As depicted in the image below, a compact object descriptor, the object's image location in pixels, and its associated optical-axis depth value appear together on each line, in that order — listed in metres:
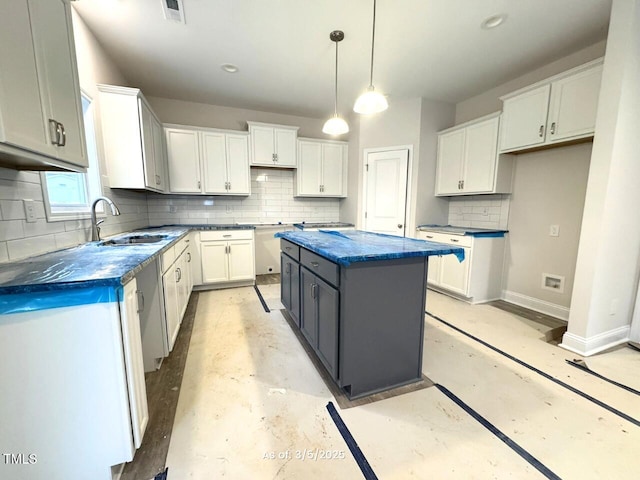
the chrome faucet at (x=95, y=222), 1.98
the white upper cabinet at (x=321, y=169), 4.32
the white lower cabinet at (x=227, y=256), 3.58
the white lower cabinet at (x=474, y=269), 3.16
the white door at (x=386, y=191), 3.90
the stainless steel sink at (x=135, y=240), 2.12
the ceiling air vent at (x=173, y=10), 1.98
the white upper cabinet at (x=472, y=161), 3.14
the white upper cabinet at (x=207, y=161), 3.61
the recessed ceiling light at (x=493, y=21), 2.16
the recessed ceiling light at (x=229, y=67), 2.89
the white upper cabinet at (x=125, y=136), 2.51
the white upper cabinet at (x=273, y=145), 3.96
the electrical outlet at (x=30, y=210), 1.48
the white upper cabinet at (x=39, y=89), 1.01
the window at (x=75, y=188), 1.73
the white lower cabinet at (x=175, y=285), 1.99
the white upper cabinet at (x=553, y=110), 2.29
